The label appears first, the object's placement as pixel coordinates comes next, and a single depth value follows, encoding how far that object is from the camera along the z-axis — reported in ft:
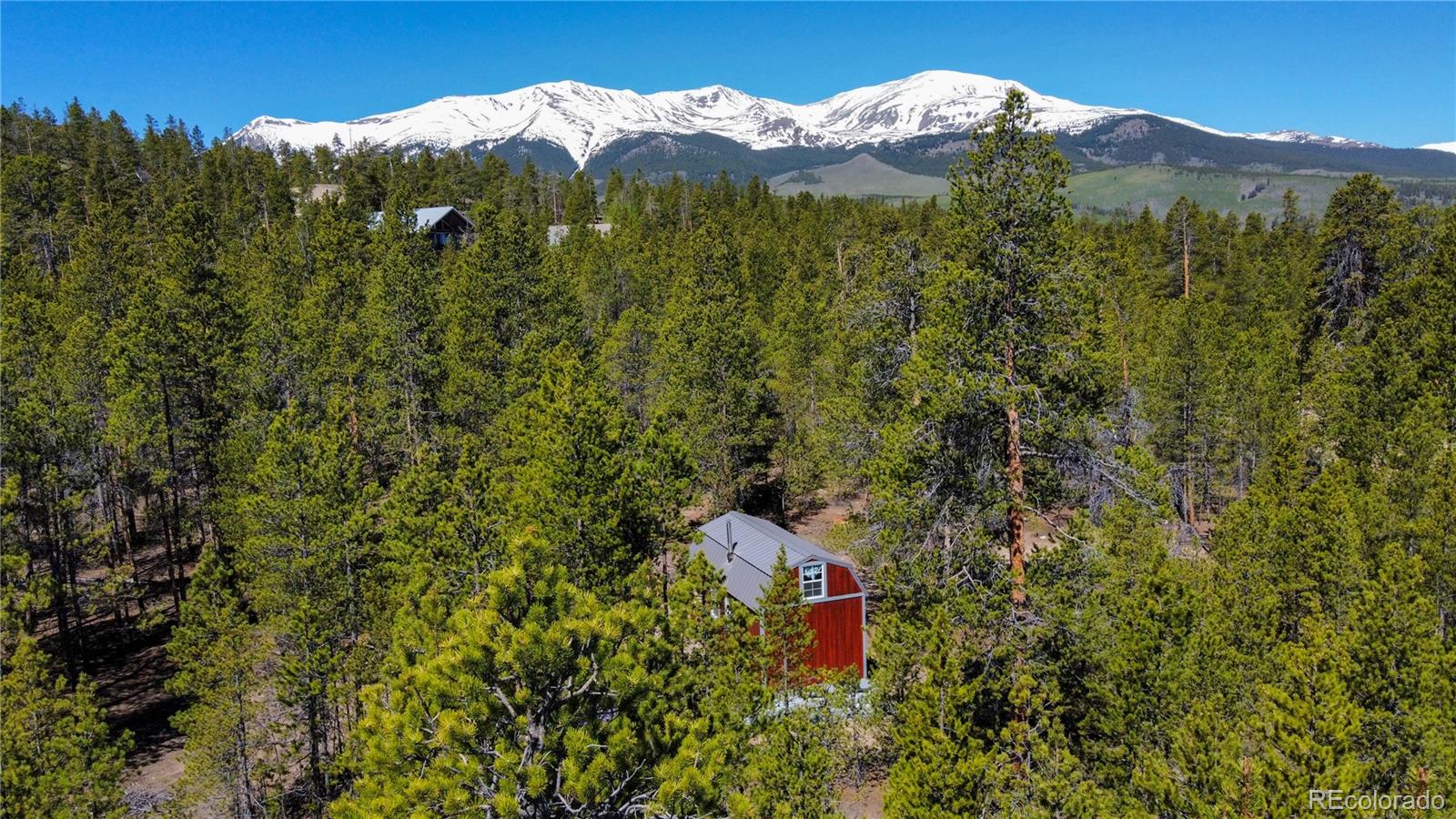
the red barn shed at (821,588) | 80.43
